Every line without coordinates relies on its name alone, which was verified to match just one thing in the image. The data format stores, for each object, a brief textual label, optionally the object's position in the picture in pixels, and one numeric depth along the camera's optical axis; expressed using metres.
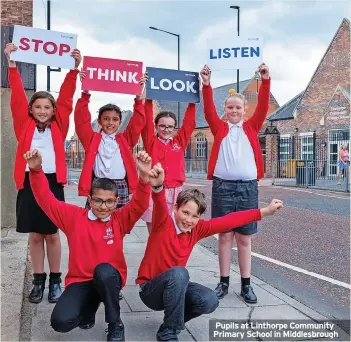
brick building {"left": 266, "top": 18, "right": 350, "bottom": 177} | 27.02
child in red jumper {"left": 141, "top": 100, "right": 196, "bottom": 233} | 4.55
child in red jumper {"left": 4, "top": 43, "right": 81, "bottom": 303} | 4.11
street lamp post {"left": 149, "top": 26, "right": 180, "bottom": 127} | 30.86
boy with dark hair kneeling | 3.30
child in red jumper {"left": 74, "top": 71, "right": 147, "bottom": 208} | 4.20
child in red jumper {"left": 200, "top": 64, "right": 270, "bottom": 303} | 4.40
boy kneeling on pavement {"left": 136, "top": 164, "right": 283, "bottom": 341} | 3.33
